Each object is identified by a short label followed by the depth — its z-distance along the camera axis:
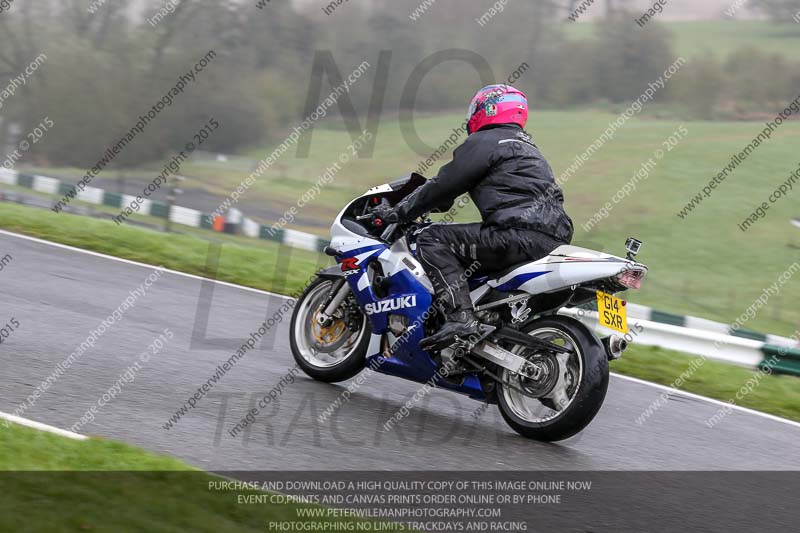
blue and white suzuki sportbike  12.37
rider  12.91
